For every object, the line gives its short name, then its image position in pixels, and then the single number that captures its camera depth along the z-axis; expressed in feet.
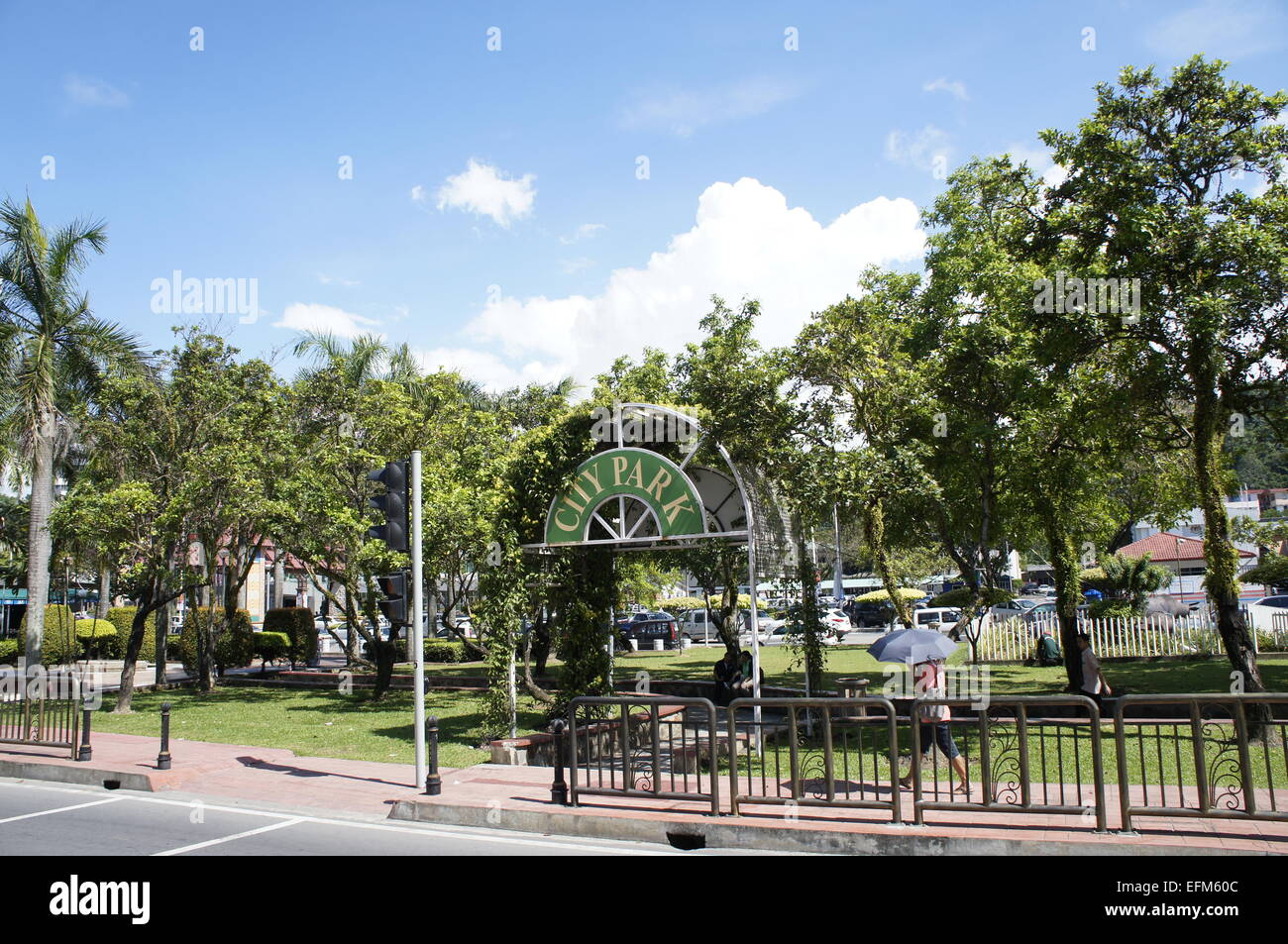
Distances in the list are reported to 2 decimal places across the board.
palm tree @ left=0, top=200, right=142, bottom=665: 69.72
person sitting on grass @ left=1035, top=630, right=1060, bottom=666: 79.15
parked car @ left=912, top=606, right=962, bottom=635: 141.49
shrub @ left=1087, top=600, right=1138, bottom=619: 82.64
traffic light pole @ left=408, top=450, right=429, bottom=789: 34.73
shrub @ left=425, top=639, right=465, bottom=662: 105.92
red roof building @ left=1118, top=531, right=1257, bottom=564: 139.03
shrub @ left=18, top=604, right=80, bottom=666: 93.15
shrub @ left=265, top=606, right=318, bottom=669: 103.65
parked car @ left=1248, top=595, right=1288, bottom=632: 84.64
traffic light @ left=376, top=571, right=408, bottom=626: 35.01
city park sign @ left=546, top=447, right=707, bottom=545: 40.29
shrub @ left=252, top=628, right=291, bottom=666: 97.60
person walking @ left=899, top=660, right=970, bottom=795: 29.37
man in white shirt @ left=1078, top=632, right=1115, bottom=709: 41.55
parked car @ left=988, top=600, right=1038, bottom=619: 126.70
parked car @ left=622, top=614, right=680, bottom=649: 132.67
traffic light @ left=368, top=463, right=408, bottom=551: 35.96
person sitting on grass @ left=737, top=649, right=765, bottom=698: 53.78
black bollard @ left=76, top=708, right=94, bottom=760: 41.34
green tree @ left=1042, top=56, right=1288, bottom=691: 39.58
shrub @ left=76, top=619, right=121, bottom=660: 107.86
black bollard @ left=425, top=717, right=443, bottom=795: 33.22
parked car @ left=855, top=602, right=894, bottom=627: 163.63
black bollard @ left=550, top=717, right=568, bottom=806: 31.45
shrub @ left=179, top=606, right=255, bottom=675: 92.68
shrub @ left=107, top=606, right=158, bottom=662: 113.91
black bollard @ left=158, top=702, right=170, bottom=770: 39.78
